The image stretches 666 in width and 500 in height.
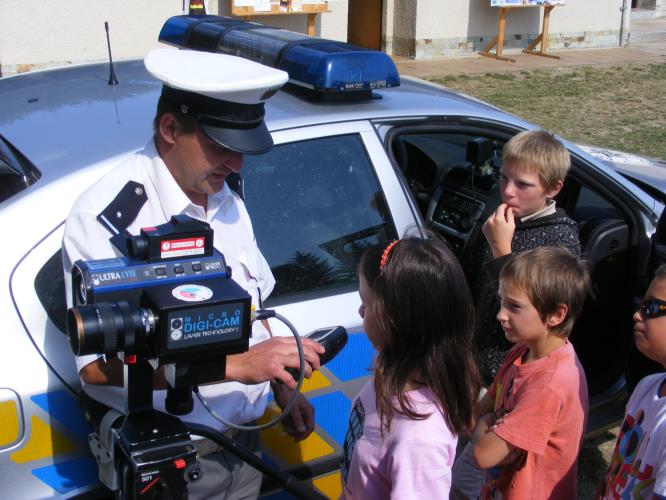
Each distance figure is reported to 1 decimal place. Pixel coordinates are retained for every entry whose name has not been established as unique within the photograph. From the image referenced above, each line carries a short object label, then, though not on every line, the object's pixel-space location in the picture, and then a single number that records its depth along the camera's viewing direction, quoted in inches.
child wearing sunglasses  76.5
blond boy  107.4
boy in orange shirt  88.4
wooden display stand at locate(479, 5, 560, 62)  518.6
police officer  71.7
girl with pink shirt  69.1
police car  79.0
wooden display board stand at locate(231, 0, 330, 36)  415.8
